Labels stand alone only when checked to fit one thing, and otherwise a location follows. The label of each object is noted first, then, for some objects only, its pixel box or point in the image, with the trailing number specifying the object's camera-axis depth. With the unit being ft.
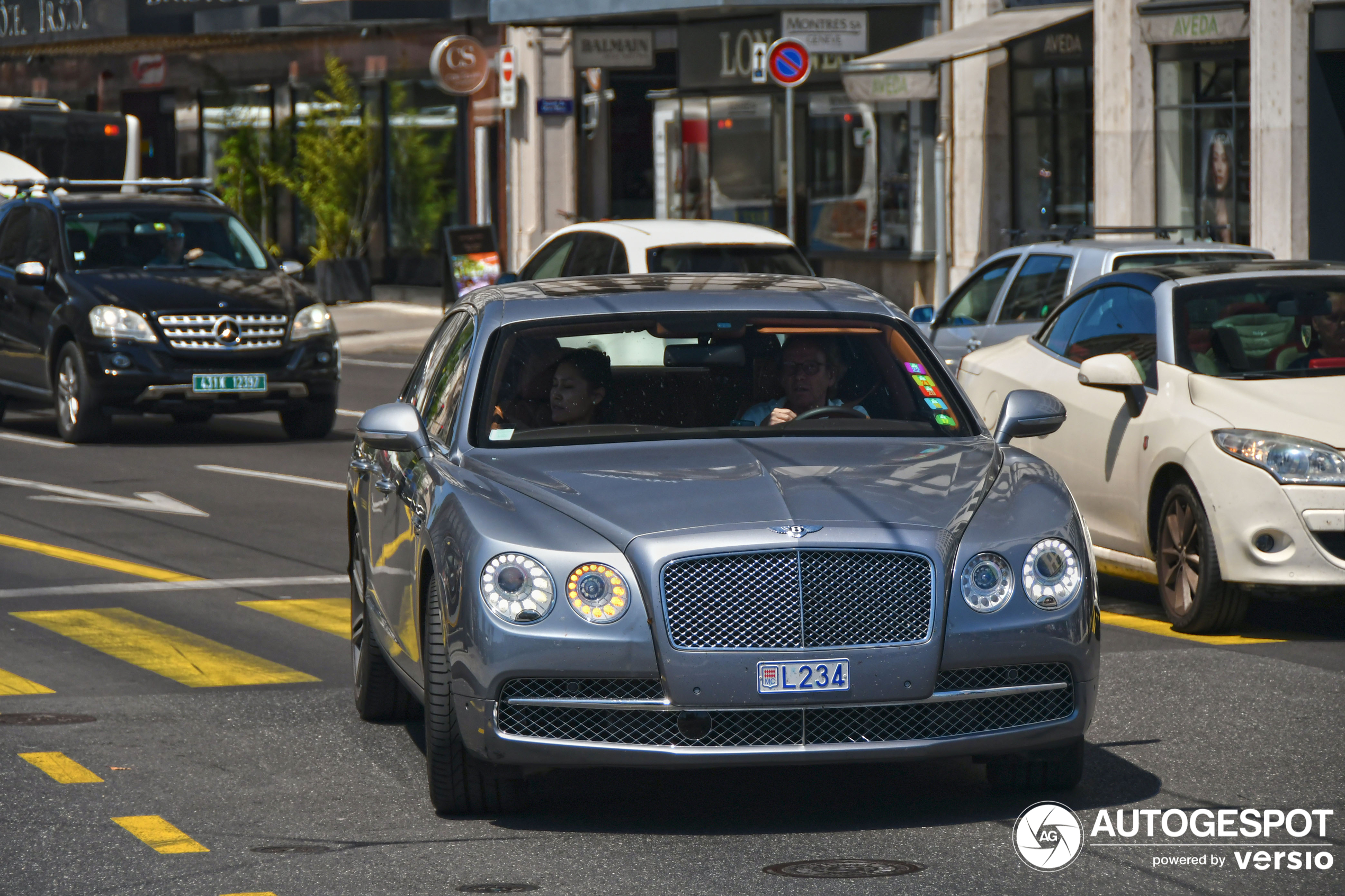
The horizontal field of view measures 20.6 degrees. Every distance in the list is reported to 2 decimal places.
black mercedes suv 95.23
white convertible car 48.44
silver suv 73.13
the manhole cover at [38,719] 41.41
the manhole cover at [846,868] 29.97
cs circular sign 181.46
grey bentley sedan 31.18
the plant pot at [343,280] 201.01
